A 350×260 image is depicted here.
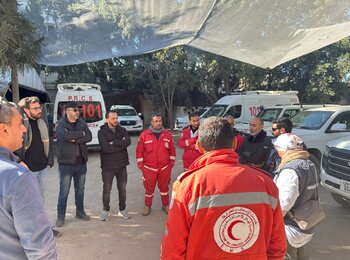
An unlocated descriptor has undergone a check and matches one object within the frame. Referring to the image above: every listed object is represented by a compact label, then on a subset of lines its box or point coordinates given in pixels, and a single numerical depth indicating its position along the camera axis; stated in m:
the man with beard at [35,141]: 4.21
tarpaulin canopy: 4.30
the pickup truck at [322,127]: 7.39
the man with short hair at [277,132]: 4.23
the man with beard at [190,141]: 5.53
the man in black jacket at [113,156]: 5.02
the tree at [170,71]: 19.45
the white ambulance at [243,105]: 13.45
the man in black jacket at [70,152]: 4.77
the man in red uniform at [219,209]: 1.68
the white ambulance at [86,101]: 11.31
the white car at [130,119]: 18.75
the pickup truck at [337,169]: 5.01
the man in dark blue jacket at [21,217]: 1.49
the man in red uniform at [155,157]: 5.37
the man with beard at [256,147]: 4.73
